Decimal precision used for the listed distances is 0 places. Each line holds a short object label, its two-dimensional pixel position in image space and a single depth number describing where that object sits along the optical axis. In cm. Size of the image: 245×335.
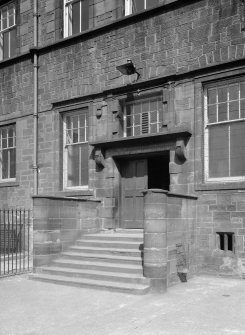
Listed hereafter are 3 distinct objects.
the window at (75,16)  1420
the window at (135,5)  1284
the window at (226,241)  1054
